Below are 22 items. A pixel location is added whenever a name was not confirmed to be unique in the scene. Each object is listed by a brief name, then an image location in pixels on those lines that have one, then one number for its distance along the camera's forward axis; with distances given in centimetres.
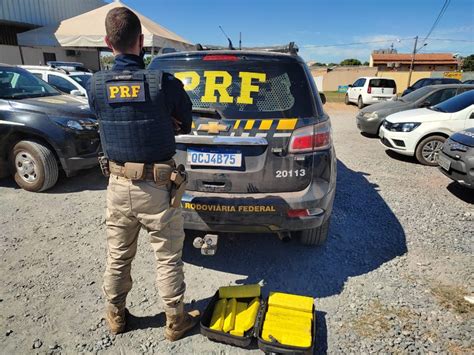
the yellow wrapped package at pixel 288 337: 203
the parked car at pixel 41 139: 456
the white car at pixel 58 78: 821
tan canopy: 1259
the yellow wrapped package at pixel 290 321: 217
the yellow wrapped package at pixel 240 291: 244
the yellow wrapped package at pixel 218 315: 220
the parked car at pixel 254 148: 253
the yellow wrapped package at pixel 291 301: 230
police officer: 186
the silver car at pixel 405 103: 859
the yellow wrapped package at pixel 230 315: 218
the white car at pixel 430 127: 648
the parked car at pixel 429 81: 1451
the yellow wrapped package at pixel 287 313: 225
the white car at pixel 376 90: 1678
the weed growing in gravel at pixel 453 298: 253
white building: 1692
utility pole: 2786
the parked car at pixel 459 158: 451
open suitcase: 198
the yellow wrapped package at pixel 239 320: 213
